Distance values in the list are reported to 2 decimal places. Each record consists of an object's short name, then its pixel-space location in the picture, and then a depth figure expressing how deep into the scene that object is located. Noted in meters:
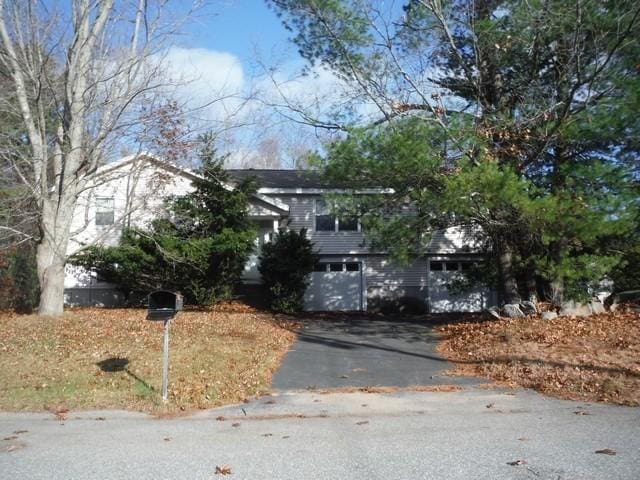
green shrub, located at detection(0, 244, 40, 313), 20.27
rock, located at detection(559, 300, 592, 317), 15.49
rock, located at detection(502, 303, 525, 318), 15.84
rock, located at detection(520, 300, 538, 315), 15.91
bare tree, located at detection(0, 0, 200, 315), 15.26
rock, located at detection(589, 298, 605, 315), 16.06
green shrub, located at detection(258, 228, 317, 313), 20.28
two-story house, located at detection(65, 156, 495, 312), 22.70
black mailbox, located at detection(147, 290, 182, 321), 8.98
